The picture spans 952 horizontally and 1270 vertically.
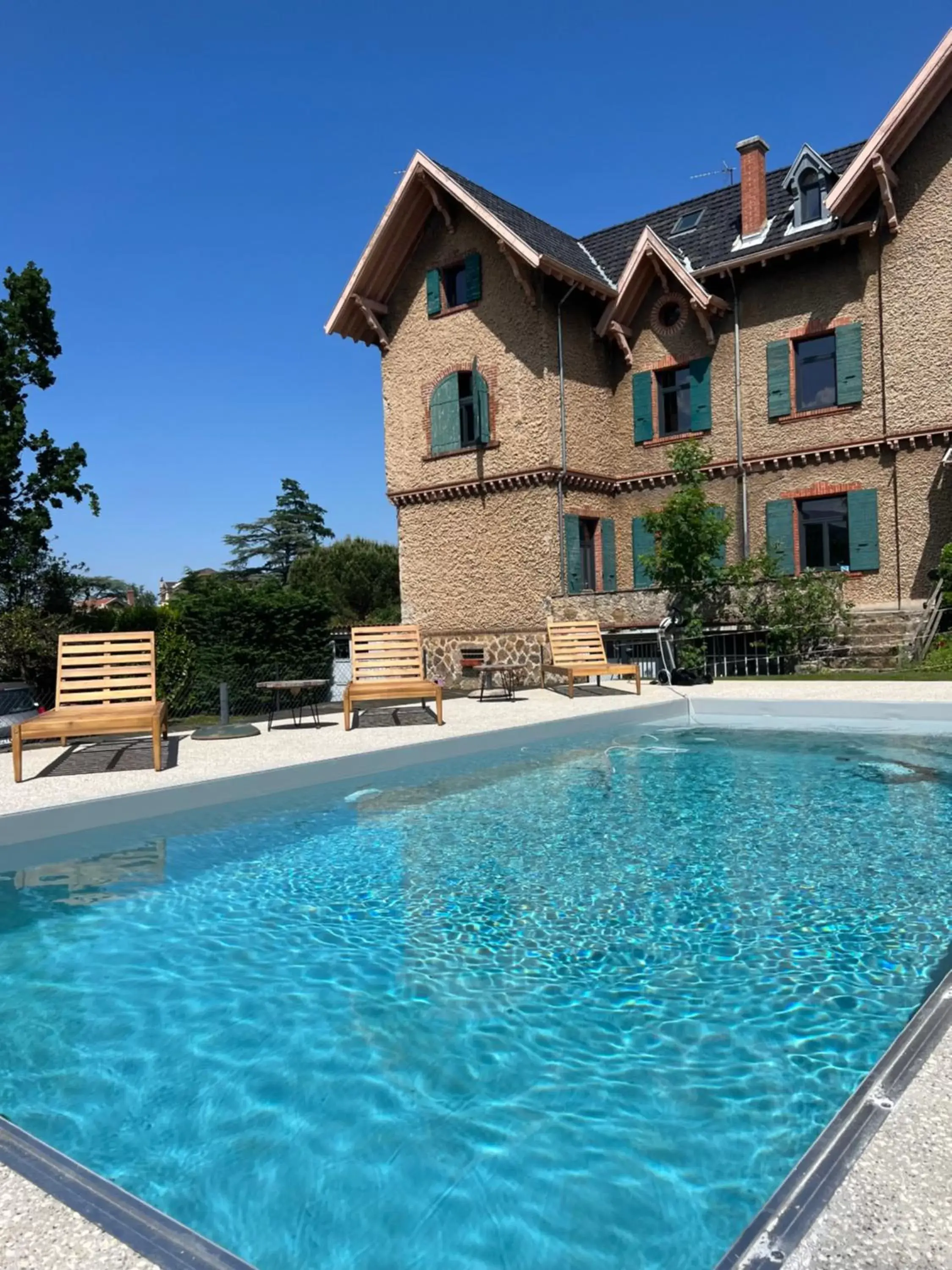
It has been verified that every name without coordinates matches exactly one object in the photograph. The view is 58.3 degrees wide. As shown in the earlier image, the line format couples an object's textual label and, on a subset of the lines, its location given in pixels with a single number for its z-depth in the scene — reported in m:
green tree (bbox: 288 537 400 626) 37.53
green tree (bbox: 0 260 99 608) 17.62
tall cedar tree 56.12
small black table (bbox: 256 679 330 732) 10.02
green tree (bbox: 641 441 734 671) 15.22
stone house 16.91
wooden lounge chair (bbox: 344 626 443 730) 10.92
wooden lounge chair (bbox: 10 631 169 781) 8.27
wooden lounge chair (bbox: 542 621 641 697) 13.76
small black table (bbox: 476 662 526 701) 12.56
